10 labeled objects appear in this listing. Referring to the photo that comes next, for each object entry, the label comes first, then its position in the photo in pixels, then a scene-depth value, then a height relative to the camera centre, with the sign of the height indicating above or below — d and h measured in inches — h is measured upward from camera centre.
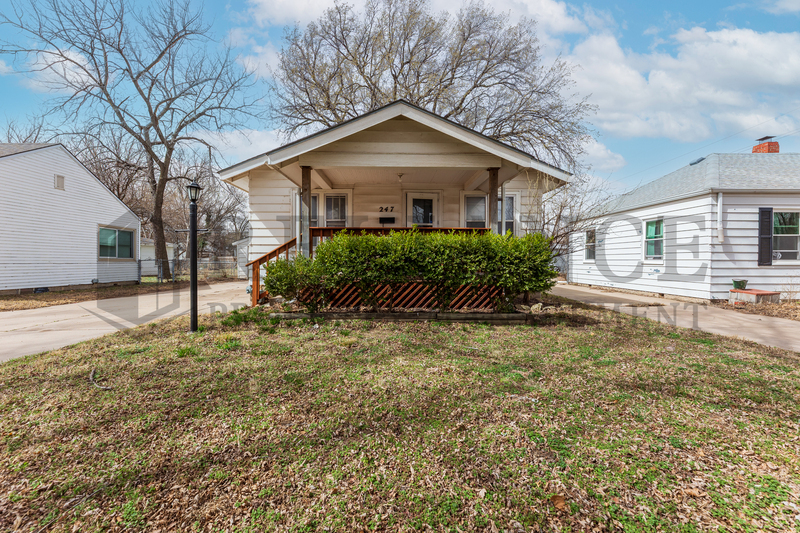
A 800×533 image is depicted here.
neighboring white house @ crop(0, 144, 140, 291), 471.8 +51.1
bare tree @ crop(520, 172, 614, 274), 346.6 +46.5
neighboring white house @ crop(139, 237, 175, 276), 1074.4 +22.0
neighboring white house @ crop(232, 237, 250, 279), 1013.2 -2.2
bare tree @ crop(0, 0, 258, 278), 613.0 +346.8
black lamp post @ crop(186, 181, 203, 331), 218.8 +14.3
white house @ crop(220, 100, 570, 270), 272.7 +75.2
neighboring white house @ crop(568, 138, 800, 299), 370.3 +35.1
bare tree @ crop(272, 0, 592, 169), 574.2 +323.0
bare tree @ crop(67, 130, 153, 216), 732.9 +214.0
